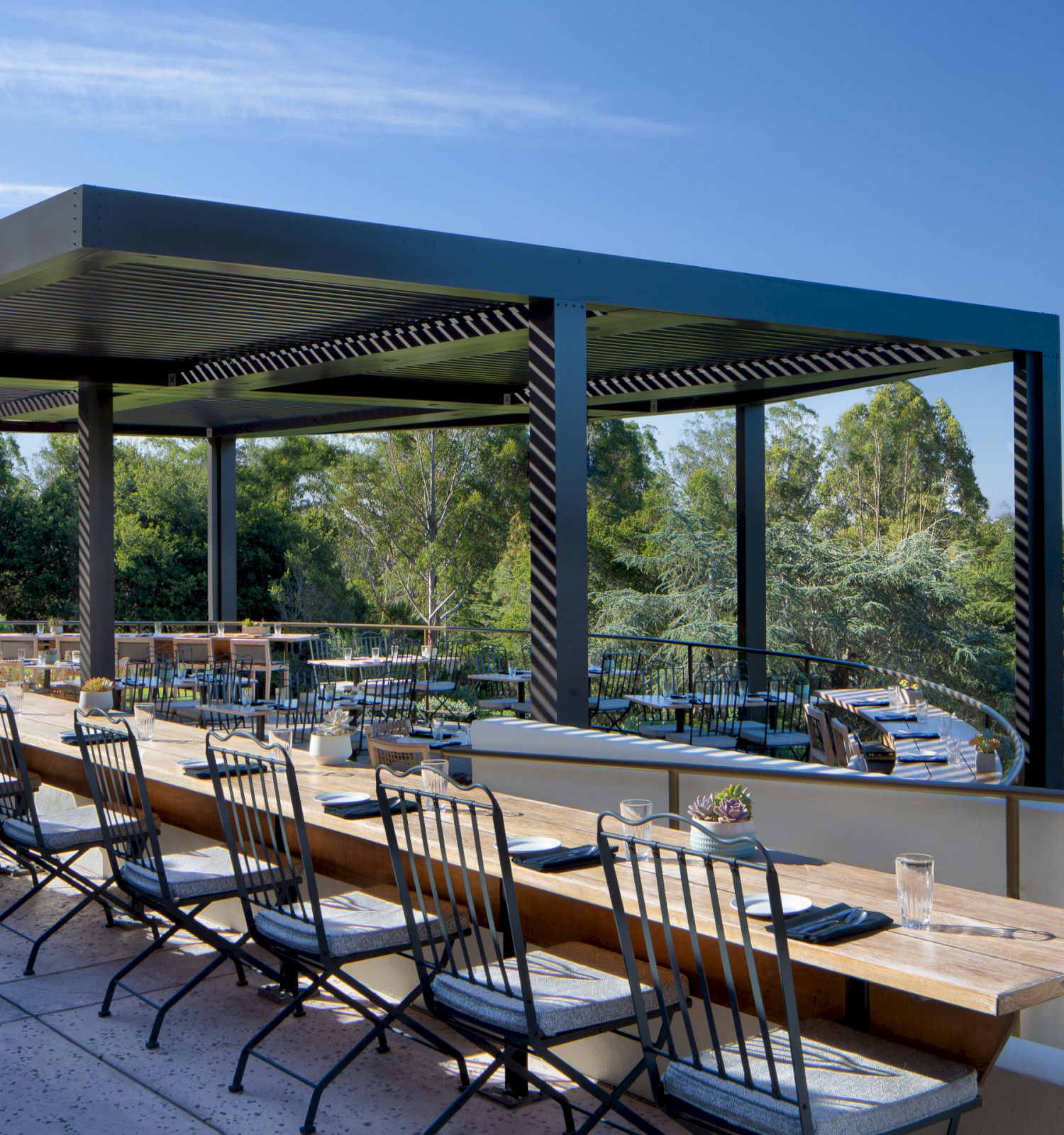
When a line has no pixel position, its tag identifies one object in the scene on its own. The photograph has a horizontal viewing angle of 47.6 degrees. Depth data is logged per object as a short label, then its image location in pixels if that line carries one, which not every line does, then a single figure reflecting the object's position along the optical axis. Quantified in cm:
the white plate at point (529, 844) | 324
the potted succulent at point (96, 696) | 640
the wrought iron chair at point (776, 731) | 840
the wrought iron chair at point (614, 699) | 978
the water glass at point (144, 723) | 523
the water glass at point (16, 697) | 627
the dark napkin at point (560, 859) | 310
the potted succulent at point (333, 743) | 462
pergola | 621
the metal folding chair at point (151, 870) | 389
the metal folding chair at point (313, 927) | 327
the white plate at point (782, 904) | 266
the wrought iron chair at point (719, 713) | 846
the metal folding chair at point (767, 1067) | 227
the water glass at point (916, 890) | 258
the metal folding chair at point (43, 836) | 455
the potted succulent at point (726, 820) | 298
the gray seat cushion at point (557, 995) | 277
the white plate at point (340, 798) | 387
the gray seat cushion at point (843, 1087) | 228
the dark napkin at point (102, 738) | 425
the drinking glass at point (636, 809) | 308
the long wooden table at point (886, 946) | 229
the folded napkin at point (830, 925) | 249
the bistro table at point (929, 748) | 650
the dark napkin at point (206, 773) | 422
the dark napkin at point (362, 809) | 369
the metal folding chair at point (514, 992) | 272
